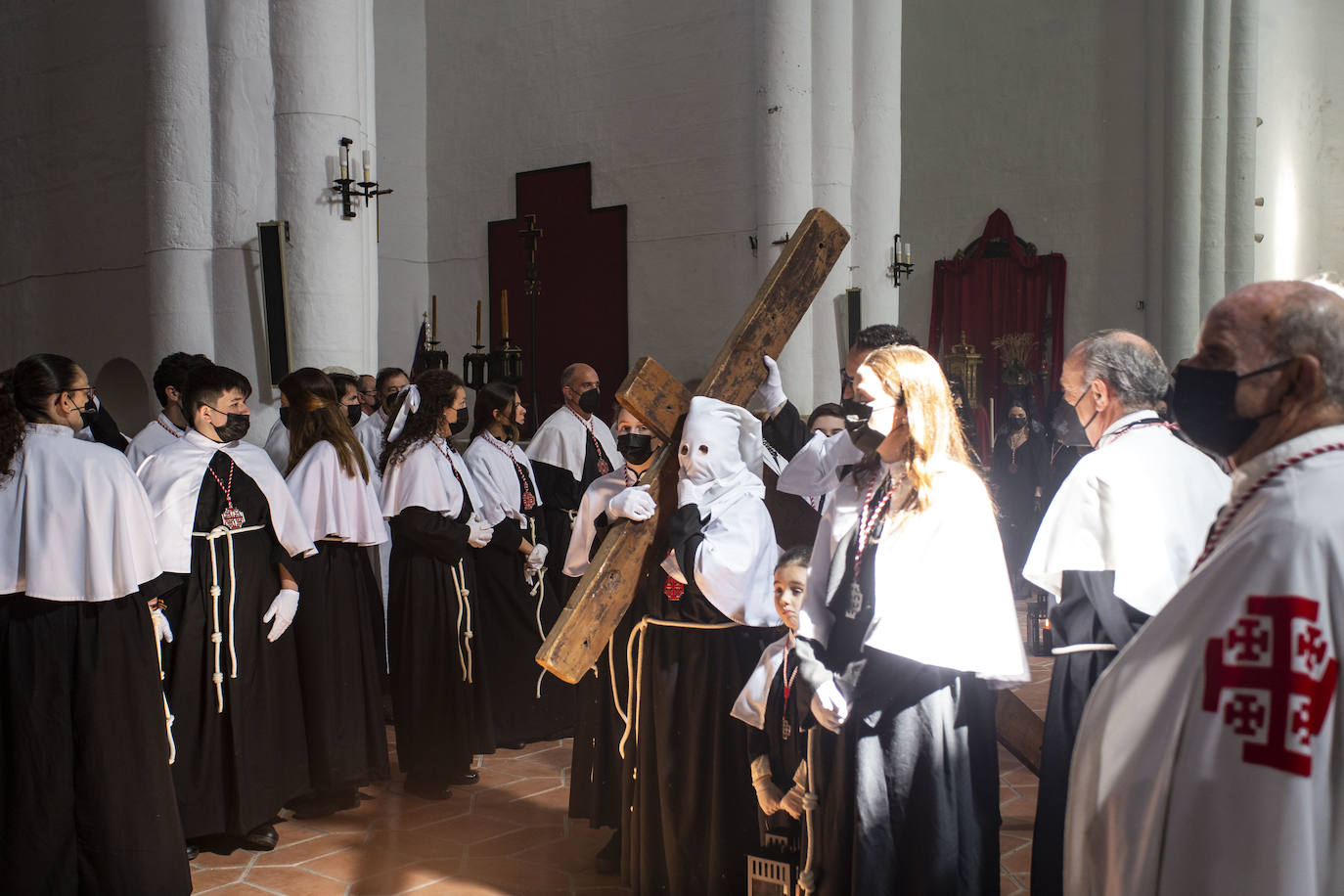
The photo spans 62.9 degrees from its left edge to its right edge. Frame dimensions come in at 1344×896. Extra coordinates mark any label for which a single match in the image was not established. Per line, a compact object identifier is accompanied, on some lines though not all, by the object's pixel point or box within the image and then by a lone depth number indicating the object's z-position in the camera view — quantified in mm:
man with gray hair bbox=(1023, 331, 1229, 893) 3104
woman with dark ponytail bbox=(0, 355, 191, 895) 3703
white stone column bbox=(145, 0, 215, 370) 7586
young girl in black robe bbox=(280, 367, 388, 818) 5090
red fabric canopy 13836
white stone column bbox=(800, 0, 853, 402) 9492
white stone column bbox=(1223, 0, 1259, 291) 12586
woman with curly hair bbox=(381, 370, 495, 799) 5352
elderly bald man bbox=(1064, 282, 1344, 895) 1569
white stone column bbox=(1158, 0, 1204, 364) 12633
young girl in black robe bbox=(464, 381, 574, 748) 5977
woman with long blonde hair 2729
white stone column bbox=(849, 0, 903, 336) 9945
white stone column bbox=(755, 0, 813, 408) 9297
